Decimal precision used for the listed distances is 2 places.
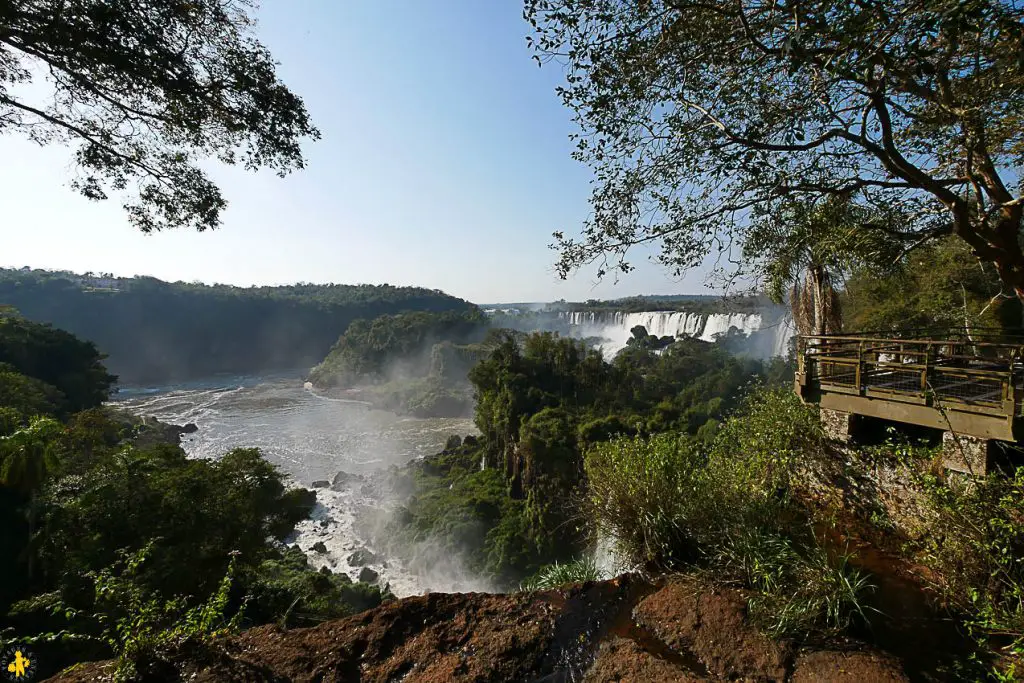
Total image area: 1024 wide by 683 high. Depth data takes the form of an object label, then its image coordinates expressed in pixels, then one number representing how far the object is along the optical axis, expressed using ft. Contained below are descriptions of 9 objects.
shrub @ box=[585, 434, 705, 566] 11.43
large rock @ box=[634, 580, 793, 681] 7.89
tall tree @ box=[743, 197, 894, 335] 15.80
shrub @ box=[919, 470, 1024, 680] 8.04
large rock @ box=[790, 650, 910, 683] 7.34
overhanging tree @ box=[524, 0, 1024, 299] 11.94
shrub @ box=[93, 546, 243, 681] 7.48
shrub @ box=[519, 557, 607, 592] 13.53
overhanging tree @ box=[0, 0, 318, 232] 12.99
